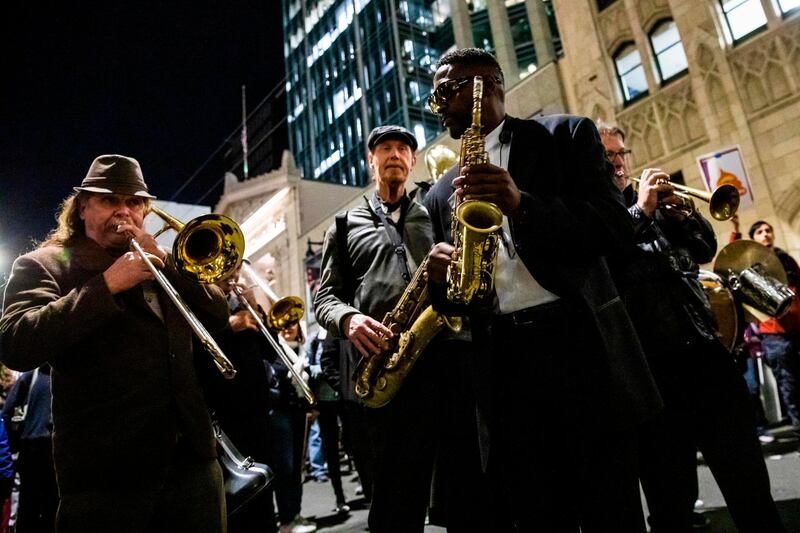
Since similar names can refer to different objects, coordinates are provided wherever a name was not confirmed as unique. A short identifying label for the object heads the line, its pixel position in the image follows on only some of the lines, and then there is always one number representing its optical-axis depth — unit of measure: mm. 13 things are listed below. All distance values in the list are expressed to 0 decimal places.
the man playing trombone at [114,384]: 2031
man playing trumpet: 2584
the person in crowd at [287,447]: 4875
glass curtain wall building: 34031
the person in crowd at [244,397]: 3684
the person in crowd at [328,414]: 6008
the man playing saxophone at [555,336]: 1693
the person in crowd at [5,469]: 4824
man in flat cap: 2523
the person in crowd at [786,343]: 5938
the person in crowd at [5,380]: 7307
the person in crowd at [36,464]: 4758
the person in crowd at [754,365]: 7027
